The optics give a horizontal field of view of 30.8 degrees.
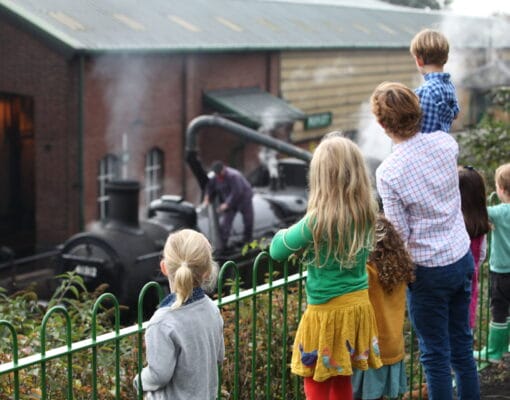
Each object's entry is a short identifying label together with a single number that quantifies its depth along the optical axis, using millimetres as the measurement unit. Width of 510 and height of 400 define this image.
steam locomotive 11086
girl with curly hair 4109
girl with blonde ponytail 3504
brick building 16578
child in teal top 5516
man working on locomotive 12164
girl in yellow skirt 3820
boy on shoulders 4602
